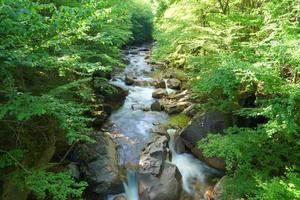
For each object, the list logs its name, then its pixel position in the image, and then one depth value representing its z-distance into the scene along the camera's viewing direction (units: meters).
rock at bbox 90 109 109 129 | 11.24
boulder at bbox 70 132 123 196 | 8.38
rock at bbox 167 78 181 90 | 16.57
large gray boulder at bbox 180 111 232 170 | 10.04
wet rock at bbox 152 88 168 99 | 15.16
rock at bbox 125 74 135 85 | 17.05
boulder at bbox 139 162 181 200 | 8.33
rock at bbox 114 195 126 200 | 8.41
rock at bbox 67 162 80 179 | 8.21
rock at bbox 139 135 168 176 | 9.04
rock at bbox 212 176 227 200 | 8.13
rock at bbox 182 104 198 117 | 12.63
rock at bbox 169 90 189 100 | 14.66
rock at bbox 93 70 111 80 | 14.28
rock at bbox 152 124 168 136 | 11.36
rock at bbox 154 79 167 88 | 16.75
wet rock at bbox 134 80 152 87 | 17.06
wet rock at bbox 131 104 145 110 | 13.72
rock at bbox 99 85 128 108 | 13.67
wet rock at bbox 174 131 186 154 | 10.47
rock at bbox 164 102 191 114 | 13.26
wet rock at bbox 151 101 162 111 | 13.56
